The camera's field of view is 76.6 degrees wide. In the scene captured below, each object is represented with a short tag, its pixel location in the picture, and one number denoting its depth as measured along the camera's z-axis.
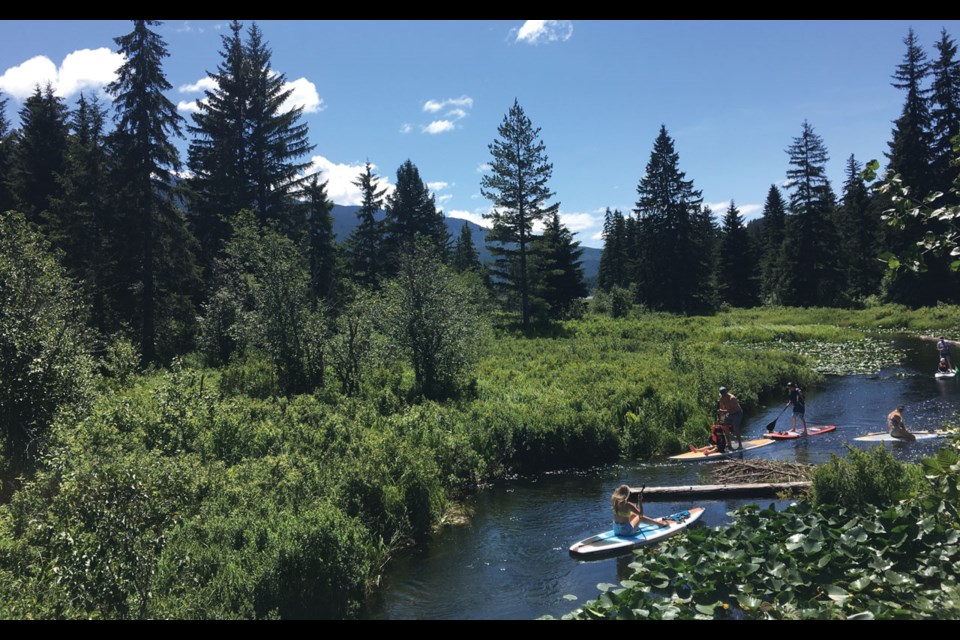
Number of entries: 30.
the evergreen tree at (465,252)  90.25
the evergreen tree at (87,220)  29.66
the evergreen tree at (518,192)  44.44
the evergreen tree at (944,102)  44.45
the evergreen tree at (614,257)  86.69
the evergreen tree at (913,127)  46.06
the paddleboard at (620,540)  11.45
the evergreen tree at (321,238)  43.78
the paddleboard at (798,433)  18.72
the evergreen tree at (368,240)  53.59
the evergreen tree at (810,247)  57.06
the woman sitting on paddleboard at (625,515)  11.98
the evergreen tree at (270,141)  39.22
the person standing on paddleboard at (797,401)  19.53
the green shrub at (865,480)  10.56
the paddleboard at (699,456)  17.19
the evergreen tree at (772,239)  63.88
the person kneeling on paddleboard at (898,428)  16.84
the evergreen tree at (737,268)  65.44
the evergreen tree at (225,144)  38.12
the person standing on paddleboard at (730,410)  18.77
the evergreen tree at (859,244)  56.16
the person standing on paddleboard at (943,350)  26.73
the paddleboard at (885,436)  17.06
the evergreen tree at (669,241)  58.53
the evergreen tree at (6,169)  33.94
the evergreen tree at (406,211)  53.94
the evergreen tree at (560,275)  50.88
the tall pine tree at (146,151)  27.16
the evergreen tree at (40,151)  34.97
